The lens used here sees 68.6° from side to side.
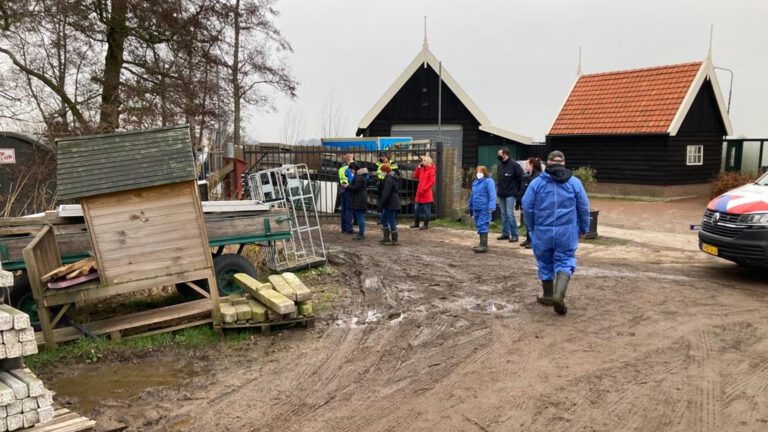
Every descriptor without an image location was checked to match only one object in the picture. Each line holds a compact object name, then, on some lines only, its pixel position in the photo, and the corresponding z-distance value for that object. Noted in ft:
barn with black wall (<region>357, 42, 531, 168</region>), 77.41
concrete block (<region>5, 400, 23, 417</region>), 10.77
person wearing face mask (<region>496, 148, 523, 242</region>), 36.87
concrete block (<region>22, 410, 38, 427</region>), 11.02
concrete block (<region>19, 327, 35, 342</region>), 11.25
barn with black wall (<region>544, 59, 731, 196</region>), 67.77
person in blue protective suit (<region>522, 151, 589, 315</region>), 20.56
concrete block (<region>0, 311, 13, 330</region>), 10.90
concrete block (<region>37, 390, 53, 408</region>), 11.19
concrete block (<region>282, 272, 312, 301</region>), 19.81
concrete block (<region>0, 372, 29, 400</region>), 10.88
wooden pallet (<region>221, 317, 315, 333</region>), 19.39
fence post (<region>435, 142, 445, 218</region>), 47.00
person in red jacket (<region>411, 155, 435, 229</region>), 42.63
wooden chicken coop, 18.03
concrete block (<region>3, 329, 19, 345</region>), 11.03
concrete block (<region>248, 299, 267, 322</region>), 19.43
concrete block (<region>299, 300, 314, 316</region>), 20.12
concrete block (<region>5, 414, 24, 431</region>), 10.82
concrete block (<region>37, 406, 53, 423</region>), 11.19
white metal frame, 28.55
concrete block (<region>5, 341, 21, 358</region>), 11.06
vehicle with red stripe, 24.39
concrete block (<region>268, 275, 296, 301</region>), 19.86
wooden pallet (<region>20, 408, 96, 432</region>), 11.46
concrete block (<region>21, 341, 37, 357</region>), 11.21
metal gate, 47.47
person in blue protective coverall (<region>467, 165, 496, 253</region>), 34.04
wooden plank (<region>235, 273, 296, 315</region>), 19.11
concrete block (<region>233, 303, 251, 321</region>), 19.38
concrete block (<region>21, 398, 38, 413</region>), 10.96
